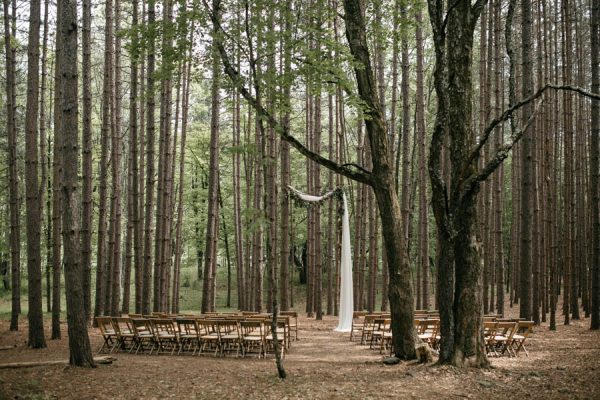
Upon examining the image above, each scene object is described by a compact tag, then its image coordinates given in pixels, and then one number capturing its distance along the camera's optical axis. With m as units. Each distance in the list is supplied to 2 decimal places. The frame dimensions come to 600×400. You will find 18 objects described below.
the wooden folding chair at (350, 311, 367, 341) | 12.13
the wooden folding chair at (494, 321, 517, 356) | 9.13
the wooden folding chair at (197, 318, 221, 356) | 9.56
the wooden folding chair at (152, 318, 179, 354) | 9.63
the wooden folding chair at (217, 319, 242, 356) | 9.57
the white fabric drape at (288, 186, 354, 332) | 13.54
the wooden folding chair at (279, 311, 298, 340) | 11.69
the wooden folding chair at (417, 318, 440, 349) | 9.70
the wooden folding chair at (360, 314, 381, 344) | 10.85
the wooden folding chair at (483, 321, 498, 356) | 9.12
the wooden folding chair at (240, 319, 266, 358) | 9.43
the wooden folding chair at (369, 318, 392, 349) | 10.42
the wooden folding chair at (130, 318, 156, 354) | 9.69
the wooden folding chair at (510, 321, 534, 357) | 9.38
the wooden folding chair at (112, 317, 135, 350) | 9.84
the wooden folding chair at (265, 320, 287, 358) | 9.48
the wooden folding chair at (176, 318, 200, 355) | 9.63
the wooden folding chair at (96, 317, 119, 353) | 9.74
